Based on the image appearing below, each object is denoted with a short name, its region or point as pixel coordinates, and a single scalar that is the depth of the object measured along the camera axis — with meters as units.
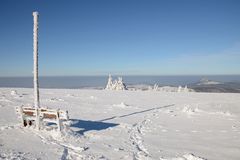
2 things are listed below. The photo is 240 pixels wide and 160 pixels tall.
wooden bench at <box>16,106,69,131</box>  12.67
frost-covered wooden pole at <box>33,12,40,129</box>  13.70
